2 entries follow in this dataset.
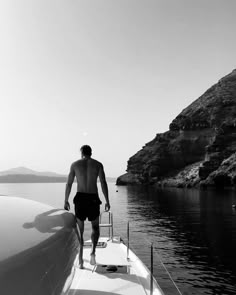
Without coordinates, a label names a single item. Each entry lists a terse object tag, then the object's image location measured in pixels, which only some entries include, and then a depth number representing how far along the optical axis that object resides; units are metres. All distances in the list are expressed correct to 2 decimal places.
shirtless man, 6.66
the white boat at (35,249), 2.33
